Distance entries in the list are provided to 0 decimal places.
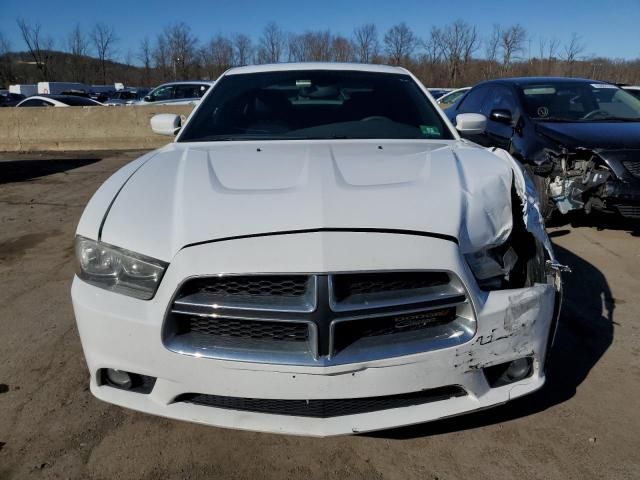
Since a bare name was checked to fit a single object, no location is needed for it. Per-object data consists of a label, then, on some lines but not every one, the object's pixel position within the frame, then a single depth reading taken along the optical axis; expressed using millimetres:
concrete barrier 12695
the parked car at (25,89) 49550
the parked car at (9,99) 25578
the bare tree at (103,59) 67788
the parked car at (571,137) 4648
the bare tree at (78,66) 66250
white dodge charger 1734
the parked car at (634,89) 9664
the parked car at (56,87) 45156
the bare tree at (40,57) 62531
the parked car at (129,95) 28469
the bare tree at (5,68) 64725
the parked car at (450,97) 15875
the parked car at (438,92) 24750
